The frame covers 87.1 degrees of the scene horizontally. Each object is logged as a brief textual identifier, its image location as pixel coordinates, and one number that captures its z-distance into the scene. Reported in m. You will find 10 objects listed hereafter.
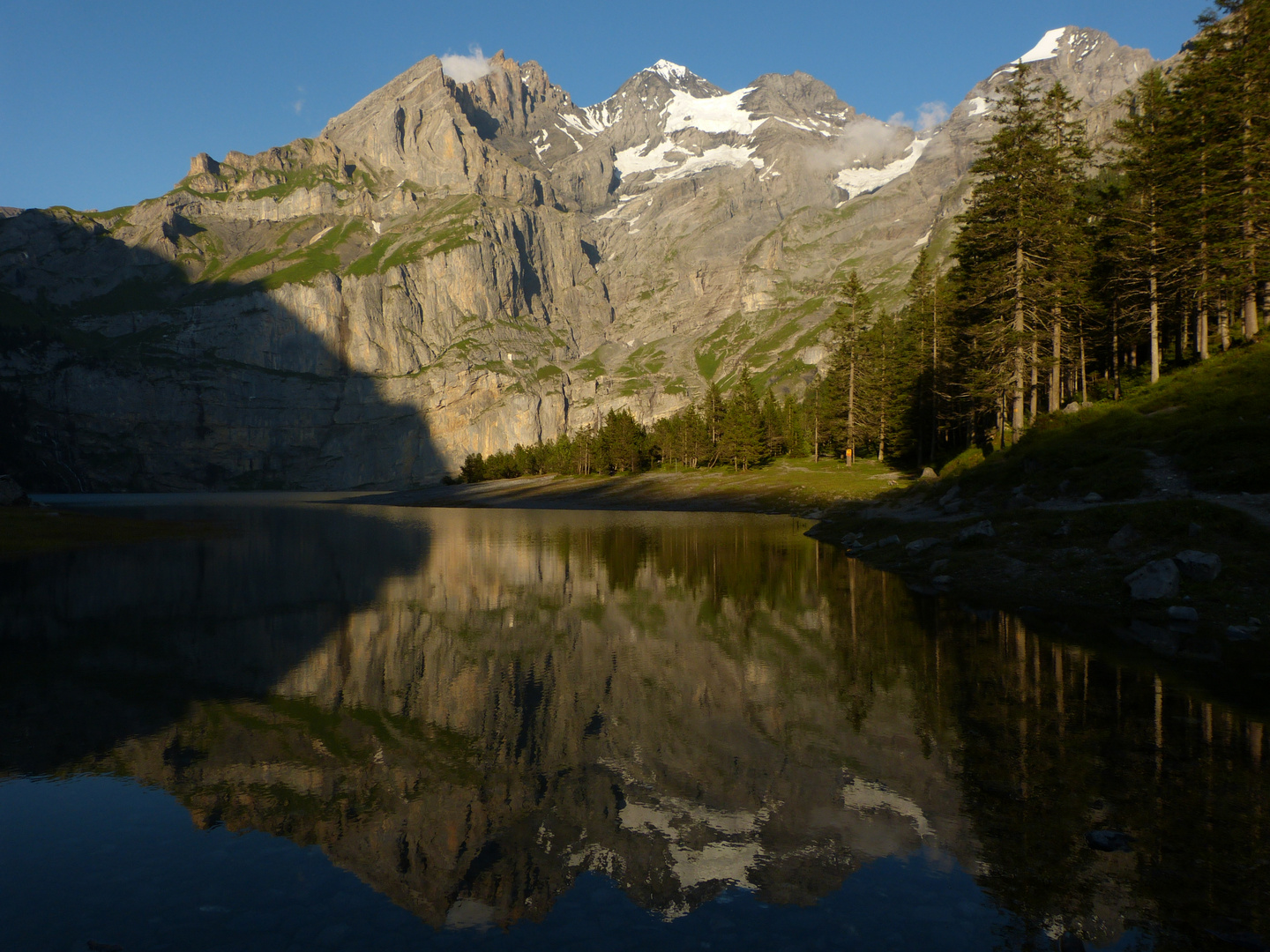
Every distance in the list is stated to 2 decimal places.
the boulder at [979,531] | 31.76
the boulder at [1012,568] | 27.31
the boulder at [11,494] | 62.51
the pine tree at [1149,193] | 45.22
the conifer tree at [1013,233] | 47.94
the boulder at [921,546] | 34.38
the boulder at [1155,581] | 21.80
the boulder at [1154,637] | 18.50
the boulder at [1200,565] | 21.52
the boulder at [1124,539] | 25.22
